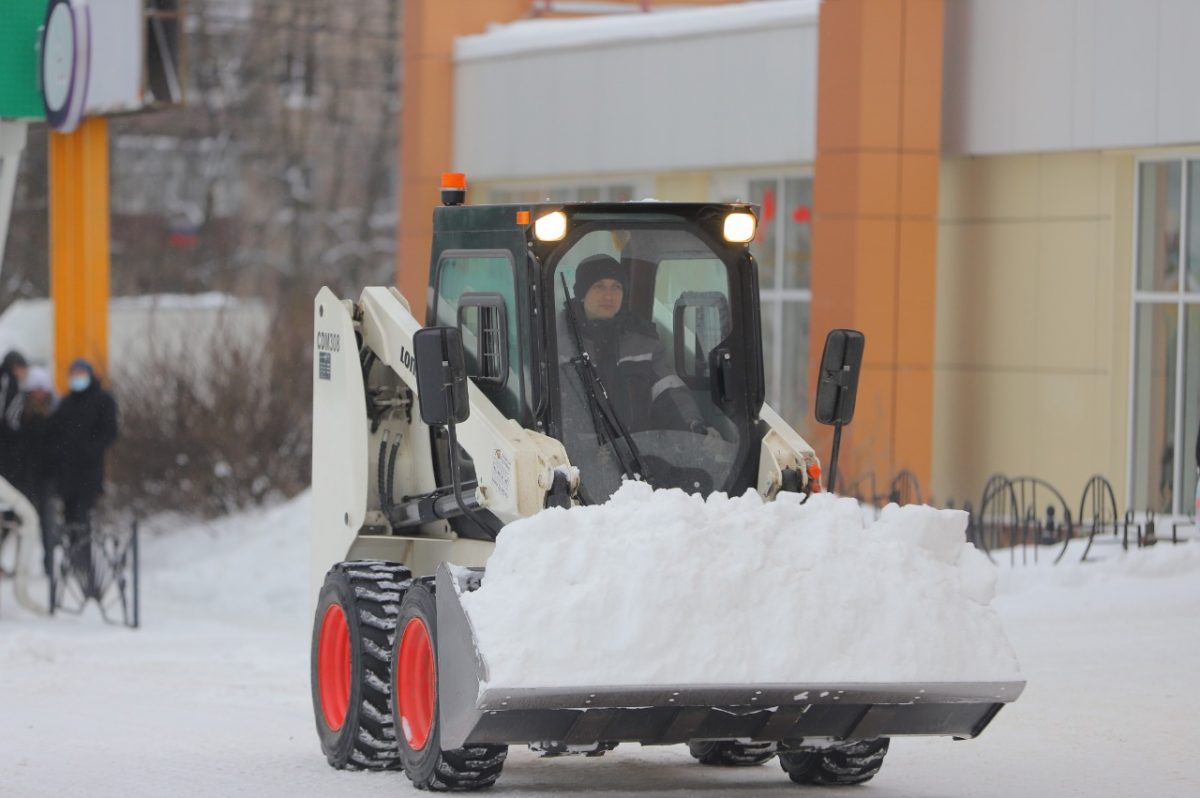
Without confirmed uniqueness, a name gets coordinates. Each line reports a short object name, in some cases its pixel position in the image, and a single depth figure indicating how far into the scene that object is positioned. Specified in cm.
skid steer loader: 1636
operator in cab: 1833
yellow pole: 4287
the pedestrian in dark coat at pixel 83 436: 3684
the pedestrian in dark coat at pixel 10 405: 3772
